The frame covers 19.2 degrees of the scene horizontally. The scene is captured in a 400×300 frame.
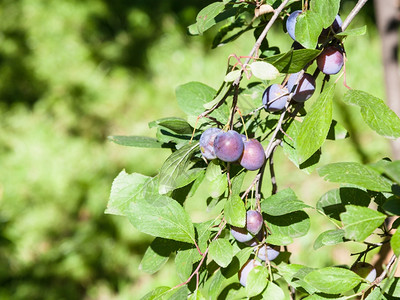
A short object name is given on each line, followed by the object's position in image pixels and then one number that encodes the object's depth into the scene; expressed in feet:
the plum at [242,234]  3.60
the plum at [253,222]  3.54
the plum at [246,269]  3.65
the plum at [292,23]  3.54
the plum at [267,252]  3.66
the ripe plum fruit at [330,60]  3.57
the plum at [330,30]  3.63
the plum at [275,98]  3.66
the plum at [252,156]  3.52
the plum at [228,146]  3.47
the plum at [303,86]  3.61
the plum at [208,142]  3.53
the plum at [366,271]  3.65
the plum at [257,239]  3.66
